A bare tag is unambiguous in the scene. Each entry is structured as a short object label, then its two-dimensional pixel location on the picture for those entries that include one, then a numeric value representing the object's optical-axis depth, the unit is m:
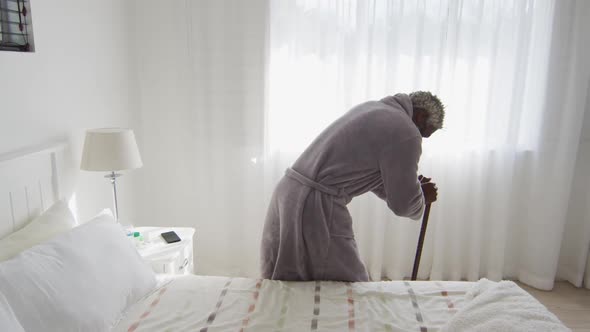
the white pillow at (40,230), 1.43
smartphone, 2.18
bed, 1.25
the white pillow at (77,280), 1.17
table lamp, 1.91
